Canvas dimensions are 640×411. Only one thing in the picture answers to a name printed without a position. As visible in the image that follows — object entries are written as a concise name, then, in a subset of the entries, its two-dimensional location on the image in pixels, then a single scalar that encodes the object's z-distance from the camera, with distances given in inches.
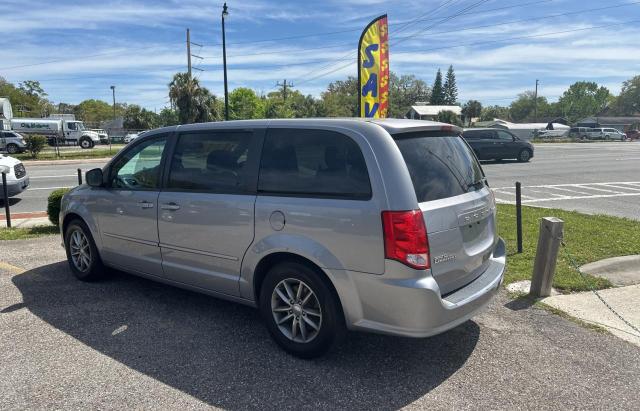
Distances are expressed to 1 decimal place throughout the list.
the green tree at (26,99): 3278.8
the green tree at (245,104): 2909.0
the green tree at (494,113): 4960.6
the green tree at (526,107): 5536.4
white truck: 1700.3
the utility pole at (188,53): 1583.4
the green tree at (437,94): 5201.8
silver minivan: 124.3
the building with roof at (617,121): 3980.3
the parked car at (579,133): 2388.4
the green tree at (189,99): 1600.6
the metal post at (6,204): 324.7
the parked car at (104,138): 2027.8
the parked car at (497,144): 904.9
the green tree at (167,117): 2181.1
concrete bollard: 187.6
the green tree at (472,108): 4628.7
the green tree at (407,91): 4939.7
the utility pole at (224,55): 1096.2
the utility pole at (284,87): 3377.0
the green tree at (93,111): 4381.9
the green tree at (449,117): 3176.4
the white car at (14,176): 418.6
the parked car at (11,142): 1306.6
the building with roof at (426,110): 3759.1
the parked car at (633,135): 2549.2
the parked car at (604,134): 2288.4
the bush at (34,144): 1109.1
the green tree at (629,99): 5452.8
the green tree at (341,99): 3352.9
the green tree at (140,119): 2704.2
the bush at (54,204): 300.4
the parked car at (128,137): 2065.7
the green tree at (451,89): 5369.1
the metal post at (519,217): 249.6
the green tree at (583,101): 5408.5
